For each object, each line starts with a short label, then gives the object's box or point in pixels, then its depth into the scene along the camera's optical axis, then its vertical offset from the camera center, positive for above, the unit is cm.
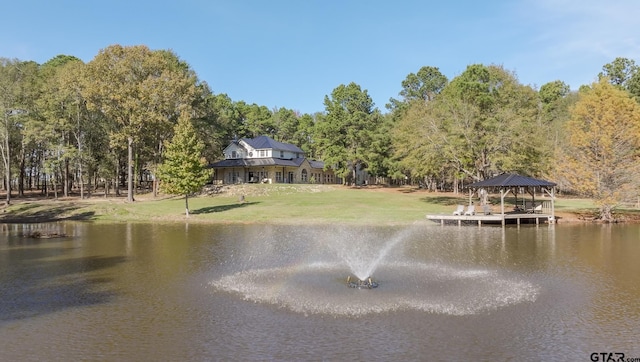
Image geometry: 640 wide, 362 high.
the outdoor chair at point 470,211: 3956 -301
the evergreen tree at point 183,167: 4425 +135
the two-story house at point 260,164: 7688 +276
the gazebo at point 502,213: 3828 -331
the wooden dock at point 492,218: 3822 -361
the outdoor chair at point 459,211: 3943 -299
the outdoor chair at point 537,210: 4103 -310
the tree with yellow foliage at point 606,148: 3862 +244
